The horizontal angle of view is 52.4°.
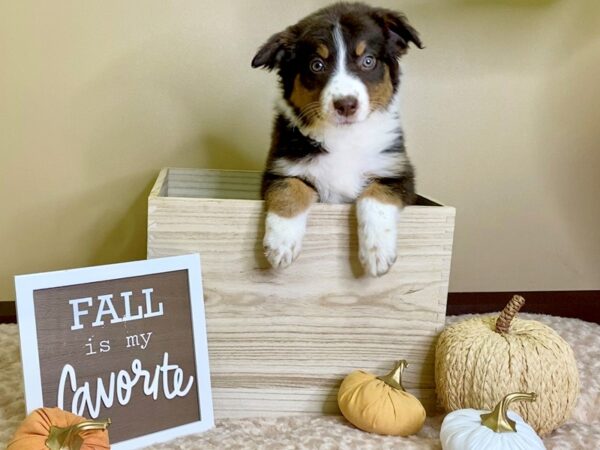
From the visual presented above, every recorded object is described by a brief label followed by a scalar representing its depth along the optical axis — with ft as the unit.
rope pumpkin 4.40
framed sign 4.07
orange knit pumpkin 3.56
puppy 4.48
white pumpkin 3.88
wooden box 4.59
